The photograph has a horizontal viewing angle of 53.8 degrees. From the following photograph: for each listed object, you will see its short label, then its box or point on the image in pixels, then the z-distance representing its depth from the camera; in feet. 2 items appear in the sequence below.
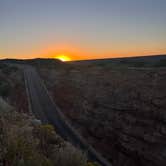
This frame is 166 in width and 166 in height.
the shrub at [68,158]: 14.67
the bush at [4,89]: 93.39
